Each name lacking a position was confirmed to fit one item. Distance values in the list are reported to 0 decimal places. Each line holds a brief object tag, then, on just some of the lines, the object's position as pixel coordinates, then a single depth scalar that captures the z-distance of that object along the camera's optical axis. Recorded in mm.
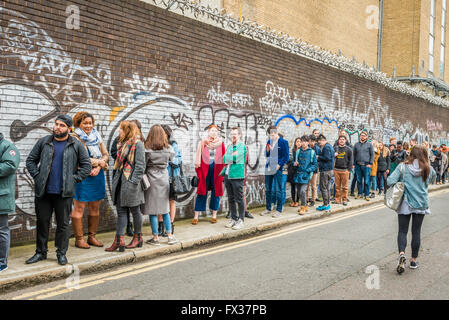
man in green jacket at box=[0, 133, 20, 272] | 4875
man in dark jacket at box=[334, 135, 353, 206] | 11453
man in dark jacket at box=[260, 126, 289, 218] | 9500
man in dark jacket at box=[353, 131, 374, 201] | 12398
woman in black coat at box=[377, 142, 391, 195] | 13836
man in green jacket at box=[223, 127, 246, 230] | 7895
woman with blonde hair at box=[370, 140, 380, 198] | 13477
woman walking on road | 5398
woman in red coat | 8250
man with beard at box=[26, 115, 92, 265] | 5293
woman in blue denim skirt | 6086
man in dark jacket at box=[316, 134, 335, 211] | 10625
